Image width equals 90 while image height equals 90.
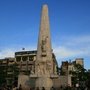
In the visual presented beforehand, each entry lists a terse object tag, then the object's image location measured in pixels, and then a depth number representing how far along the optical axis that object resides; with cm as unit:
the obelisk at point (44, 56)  1741
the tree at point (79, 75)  2980
